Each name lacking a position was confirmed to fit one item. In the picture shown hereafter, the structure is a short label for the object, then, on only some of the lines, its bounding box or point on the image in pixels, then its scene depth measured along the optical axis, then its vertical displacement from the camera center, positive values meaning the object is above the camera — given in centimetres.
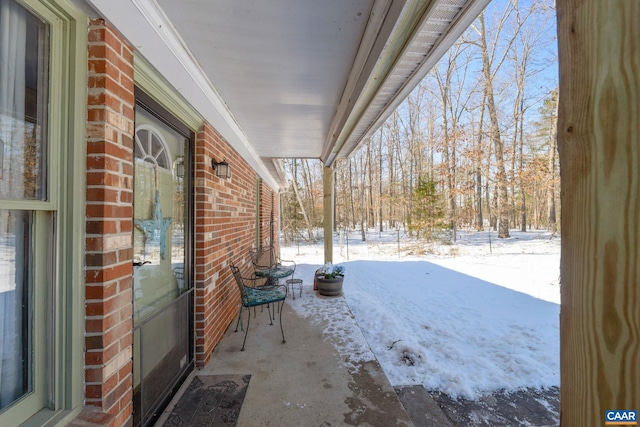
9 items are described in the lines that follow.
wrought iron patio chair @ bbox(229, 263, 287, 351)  309 -98
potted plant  480 -118
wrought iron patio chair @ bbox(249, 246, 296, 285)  462 -98
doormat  187 -141
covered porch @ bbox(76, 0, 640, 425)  53 +102
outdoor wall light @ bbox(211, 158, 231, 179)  280 +52
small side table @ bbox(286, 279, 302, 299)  469 -116
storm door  179 -35
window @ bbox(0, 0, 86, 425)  99 +4
